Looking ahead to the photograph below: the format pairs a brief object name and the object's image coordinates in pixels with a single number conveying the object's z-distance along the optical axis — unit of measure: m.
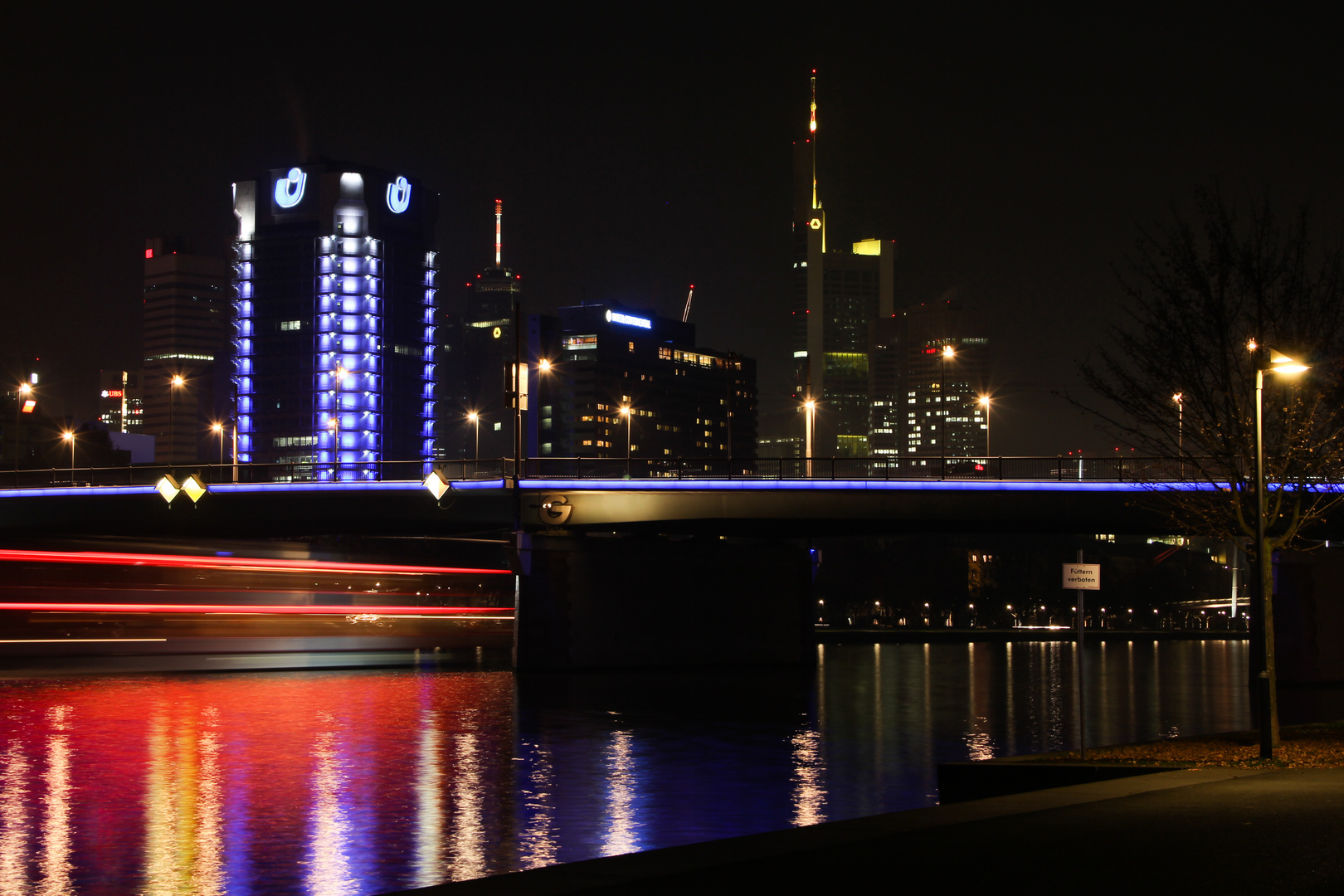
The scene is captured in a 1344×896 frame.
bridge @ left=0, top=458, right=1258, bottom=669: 59.84
